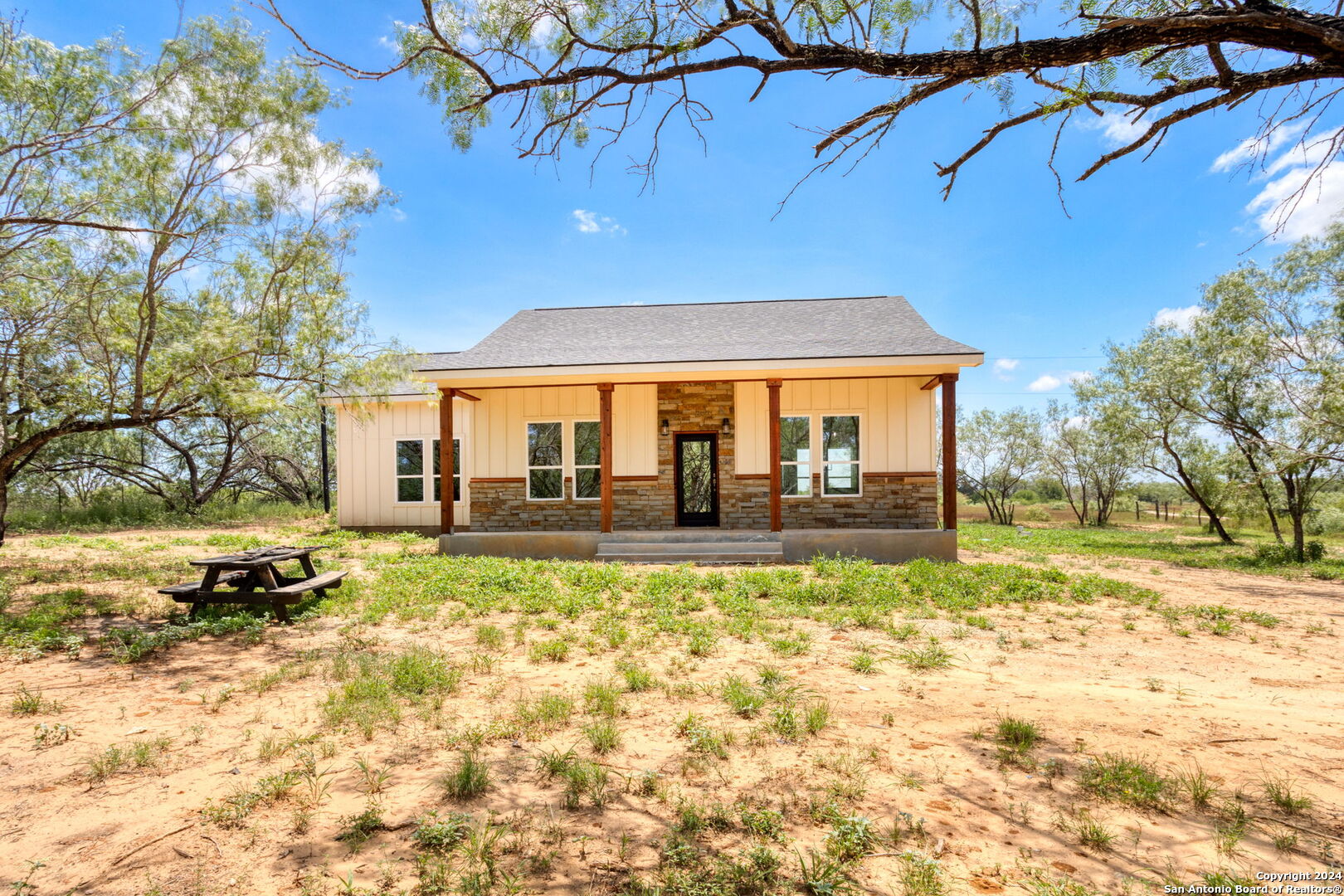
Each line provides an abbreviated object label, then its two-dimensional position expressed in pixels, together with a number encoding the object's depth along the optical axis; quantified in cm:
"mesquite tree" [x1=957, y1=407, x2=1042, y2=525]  2638
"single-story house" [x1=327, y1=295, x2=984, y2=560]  1067
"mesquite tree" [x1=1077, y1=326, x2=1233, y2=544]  1440
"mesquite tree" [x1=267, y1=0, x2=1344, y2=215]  252
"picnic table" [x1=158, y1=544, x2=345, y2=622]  605
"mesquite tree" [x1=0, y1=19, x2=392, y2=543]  667
